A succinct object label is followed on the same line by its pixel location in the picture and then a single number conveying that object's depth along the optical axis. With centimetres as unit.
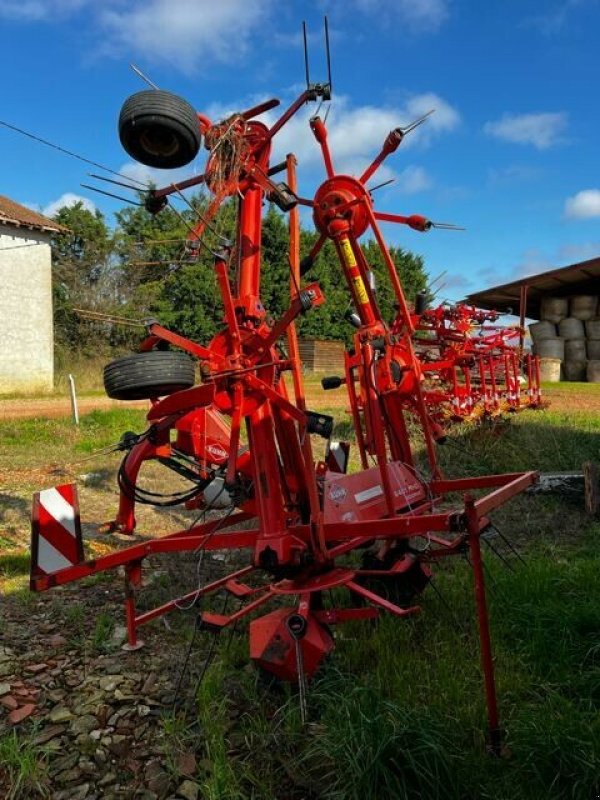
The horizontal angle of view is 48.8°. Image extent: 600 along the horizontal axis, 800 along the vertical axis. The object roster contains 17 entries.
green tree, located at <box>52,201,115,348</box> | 2970
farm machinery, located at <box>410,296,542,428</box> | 1075
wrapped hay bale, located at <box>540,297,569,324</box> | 2173
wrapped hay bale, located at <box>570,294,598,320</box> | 2116
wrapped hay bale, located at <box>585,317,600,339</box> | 2088
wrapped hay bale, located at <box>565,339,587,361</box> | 2106
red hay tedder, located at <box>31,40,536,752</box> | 364
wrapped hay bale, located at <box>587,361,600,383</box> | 2044
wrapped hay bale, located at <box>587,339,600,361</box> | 2091
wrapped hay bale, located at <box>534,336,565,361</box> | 2116
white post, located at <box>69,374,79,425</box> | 1421
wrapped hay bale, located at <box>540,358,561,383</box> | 2058
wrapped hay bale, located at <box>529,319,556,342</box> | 2150
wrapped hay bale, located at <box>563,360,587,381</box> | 2111
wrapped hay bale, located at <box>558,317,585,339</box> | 2119
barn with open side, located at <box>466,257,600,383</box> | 2073
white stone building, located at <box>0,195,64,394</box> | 2273
